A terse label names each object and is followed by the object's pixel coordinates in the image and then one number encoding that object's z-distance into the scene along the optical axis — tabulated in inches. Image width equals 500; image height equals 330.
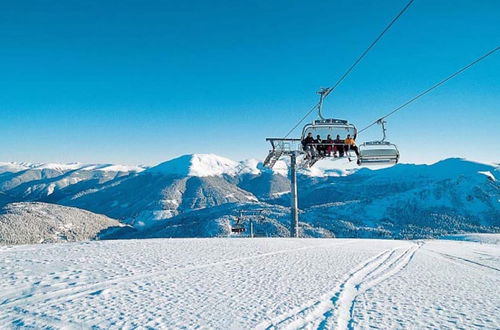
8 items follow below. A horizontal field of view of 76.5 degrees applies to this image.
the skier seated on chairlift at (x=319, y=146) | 705.1
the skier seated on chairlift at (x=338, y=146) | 704.4
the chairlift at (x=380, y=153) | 681.6
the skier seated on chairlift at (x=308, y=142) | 703.7
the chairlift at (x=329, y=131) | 695.1
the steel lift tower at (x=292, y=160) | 995.3
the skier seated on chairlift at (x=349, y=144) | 699.7
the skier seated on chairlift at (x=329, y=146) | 708.0
